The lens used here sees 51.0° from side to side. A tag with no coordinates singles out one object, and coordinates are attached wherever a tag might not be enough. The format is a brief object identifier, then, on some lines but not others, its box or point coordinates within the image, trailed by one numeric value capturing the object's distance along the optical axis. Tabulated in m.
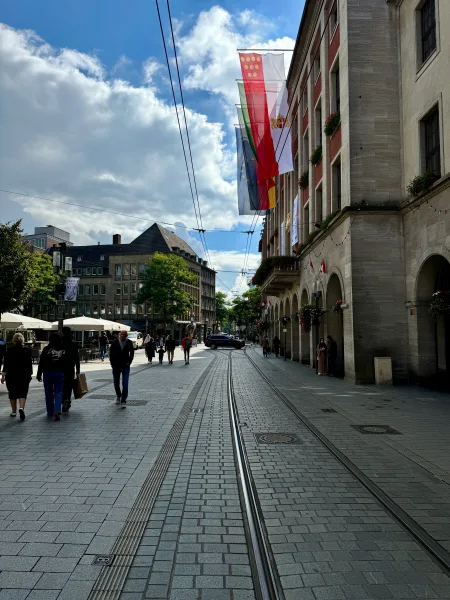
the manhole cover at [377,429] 8.15
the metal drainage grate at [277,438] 7.48
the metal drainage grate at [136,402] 11.27
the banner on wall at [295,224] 27.24
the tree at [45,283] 50.12
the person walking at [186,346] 25.80
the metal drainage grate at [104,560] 3.44
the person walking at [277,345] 35.53
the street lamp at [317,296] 20.89
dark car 52.75
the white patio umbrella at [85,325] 27.61
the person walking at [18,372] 8.97
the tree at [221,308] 119.50
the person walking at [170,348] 26.74
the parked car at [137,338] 47.42
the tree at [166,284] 66.69
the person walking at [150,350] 27.49
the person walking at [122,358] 10.98
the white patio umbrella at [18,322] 25.55
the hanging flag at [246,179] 24.89
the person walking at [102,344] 29.06
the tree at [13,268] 27.70
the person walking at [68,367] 9.83
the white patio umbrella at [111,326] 28.68
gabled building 80.00
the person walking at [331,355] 19.00
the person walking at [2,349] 13.16
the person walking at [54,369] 9.07
